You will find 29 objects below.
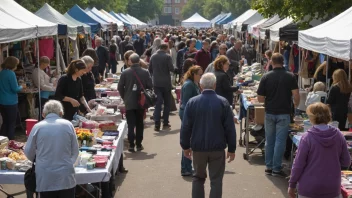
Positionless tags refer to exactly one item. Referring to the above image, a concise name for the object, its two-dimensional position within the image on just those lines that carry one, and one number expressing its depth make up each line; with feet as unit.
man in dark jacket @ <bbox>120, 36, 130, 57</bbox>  82.56
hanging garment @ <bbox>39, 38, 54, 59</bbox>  53.47
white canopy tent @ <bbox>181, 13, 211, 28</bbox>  187.01
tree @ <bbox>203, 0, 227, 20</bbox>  323.33
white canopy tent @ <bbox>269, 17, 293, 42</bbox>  49.30
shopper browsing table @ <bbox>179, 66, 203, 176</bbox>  28.35
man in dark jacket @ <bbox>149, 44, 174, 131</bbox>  43.14
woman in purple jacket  18.24
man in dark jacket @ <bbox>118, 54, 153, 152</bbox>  34.81
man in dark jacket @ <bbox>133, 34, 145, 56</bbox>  84.07
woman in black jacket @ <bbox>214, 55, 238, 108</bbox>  32.94
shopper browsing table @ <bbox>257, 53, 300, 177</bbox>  29.12
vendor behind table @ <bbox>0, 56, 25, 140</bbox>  34.71
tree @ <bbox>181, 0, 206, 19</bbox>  449.48
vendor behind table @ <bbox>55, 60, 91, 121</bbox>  30.48
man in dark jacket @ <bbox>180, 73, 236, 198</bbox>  22.00
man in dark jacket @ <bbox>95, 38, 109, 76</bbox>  60.75
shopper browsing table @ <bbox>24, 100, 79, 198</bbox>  18.98
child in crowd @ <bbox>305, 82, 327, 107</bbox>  31.63
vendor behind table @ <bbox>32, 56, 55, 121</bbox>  40.88
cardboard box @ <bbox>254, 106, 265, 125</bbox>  34.12
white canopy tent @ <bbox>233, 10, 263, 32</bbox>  85.66
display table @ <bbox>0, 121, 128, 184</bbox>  22.00
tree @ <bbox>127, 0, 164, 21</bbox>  338.95
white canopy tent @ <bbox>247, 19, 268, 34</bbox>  69.69
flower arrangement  25.95
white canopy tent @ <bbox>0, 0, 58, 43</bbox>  33.37
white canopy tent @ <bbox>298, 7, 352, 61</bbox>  26.27
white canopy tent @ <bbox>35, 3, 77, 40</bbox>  56.85
